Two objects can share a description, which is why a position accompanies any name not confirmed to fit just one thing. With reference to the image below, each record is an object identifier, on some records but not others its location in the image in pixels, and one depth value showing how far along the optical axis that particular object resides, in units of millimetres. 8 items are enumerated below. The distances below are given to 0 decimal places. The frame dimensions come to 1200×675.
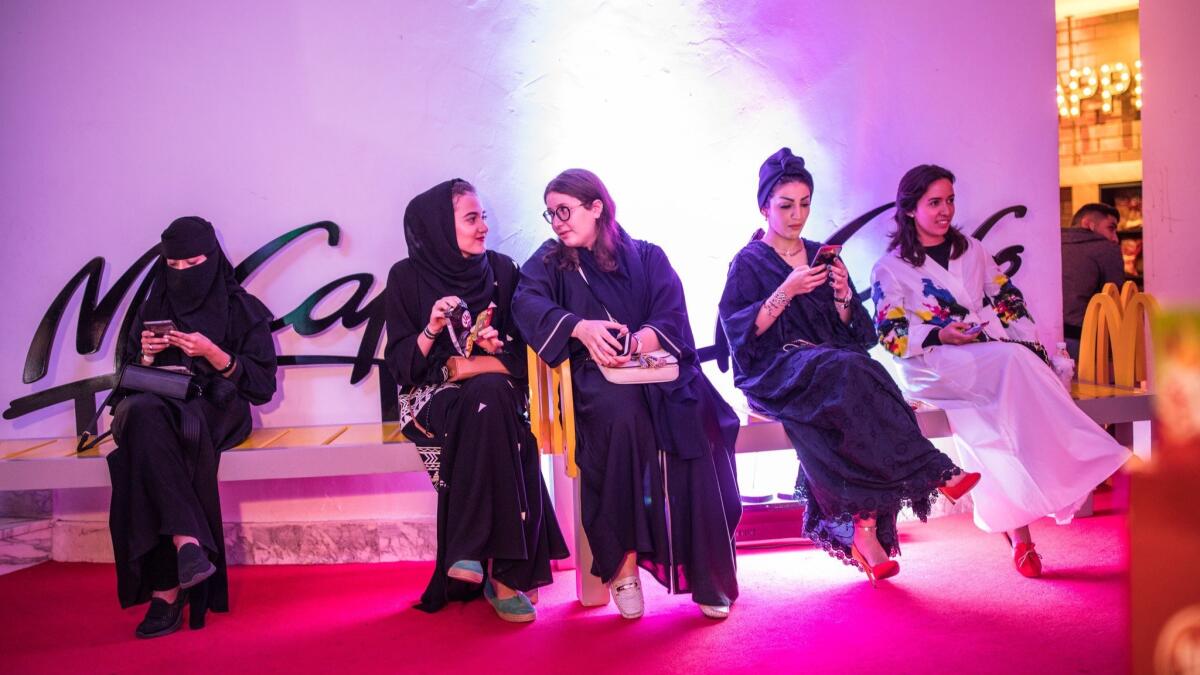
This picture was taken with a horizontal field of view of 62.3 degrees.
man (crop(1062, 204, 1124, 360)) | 5016
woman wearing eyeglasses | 3143
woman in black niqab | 3172
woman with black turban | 3225
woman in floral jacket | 3377
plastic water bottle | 3982
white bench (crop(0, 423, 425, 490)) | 3447
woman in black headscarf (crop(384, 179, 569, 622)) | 3154
